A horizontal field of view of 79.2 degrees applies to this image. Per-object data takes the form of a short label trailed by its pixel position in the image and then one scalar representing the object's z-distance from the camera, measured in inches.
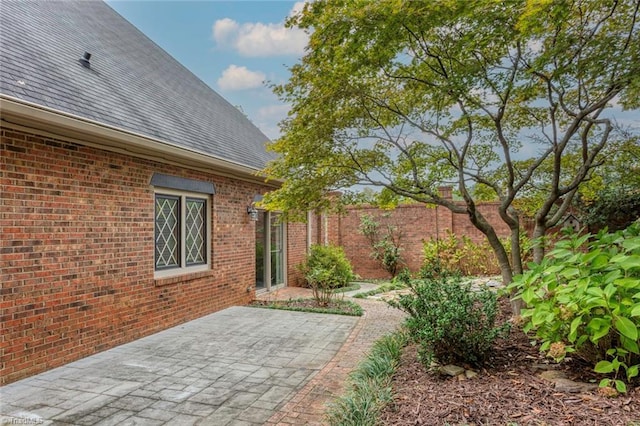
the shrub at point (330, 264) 416.8
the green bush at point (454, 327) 139.2
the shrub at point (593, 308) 109.9
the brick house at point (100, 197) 158.6
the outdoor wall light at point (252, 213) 332.8
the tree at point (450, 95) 170.4
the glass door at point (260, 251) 366.0
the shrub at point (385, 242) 495.8
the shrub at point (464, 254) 450.0
